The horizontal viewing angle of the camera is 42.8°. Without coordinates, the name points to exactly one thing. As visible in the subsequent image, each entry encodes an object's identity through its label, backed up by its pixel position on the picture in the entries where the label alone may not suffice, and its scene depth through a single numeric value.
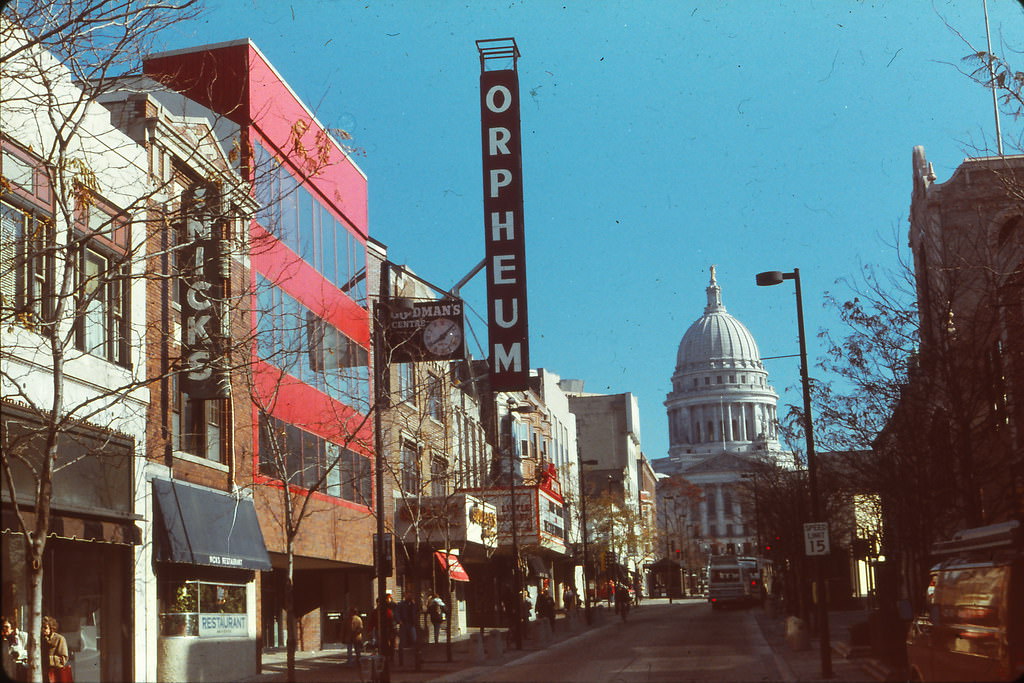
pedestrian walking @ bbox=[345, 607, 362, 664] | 34.16
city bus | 87.06
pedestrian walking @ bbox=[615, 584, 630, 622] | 69.11
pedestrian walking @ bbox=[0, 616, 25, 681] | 21.09
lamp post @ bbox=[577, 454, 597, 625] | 65.16
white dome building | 181.51
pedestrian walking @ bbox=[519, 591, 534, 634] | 50.09
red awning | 51.88
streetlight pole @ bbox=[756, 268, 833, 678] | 26.48
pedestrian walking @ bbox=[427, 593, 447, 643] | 43.38
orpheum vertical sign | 45.41
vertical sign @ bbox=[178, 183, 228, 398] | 27.69
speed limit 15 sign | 28.30
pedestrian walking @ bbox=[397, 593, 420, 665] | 36.88
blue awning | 27.94
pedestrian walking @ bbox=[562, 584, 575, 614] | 81.30
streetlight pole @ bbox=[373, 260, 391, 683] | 30.27
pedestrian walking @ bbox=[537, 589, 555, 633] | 58.48
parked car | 12.48
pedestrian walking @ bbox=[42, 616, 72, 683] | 21.97
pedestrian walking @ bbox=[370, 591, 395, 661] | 30.38
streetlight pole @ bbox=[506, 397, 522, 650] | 42.94
